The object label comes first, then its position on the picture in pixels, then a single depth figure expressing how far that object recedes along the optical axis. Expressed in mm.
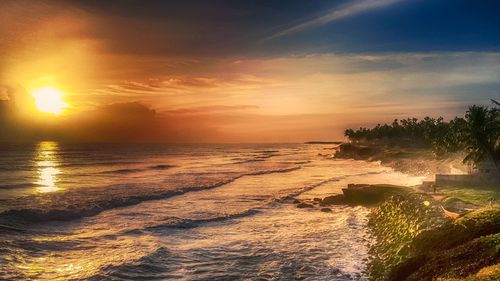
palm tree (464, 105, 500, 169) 56094
